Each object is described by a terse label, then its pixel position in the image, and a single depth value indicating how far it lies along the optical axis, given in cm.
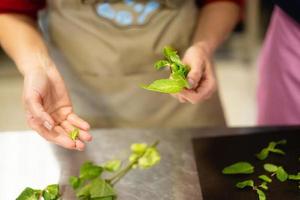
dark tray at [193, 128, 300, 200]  62
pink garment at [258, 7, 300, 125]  81
